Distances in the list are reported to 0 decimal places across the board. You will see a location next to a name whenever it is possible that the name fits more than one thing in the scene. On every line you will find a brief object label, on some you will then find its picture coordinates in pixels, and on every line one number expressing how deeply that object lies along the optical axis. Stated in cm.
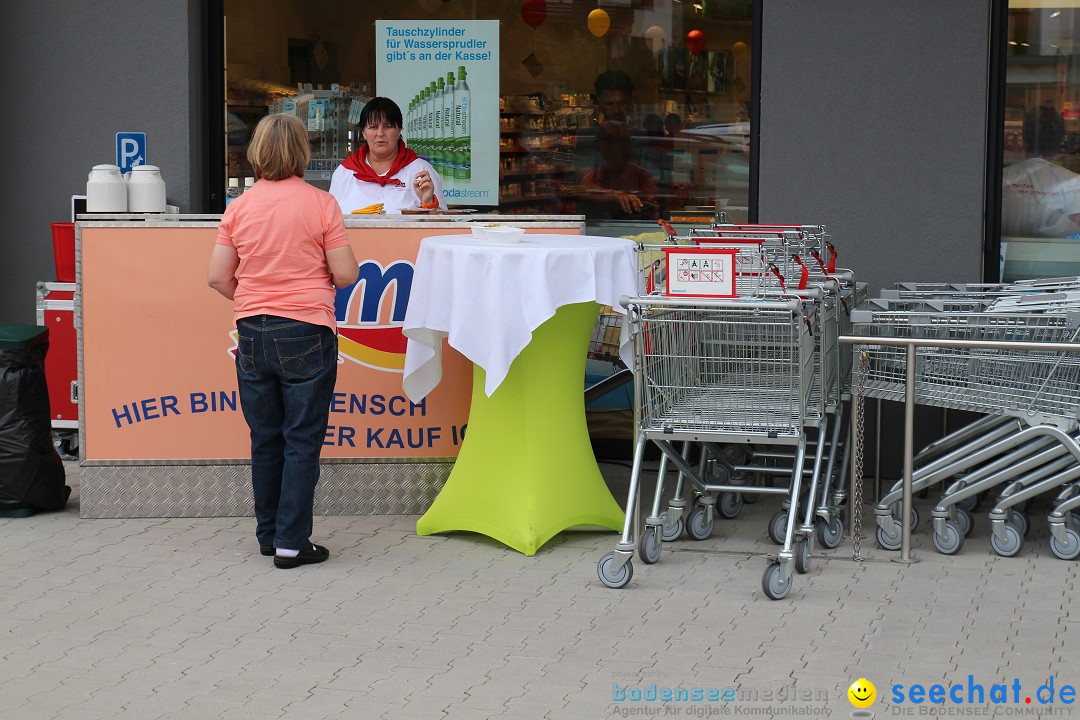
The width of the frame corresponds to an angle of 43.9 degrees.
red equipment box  775
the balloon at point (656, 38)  799
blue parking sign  789
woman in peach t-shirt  554
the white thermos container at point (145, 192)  736
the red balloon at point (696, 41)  788
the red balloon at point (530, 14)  810
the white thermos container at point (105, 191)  723
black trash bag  640
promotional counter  638
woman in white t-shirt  730
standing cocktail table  558
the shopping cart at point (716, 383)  525
